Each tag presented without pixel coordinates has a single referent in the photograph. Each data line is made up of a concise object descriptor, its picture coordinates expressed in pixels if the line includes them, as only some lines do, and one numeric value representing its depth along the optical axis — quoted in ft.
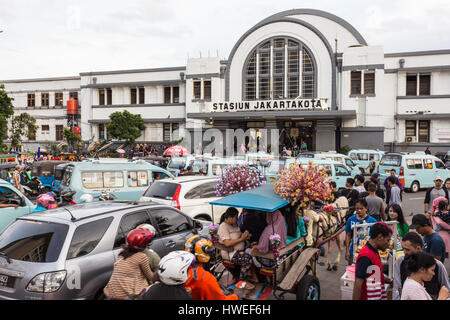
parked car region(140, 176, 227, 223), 31.32
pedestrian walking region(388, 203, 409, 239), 21.17
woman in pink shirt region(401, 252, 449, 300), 11.60
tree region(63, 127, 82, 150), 113.39
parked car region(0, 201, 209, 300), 14.73
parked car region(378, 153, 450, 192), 58.90
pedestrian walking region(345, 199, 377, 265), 21.15
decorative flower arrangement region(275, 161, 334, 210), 19.44
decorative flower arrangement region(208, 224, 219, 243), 19.22
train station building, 102.12
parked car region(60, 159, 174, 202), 38.81
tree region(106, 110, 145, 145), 111.04
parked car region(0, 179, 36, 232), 26.86
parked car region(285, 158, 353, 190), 53.98
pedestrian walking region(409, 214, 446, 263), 17.02
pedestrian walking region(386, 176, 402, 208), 33.27
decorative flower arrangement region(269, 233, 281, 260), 16.55
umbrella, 76.98
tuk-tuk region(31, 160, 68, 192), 57.11
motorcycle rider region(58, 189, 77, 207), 33.58
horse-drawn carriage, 16.74
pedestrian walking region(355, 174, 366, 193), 32.81
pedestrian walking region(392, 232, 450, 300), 13.42
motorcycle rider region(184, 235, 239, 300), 12.01
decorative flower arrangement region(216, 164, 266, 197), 27.63
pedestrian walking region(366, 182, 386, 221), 25.09
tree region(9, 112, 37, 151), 97.86
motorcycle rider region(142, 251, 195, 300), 10.89
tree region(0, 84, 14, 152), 71.07
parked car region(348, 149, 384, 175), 78.38
